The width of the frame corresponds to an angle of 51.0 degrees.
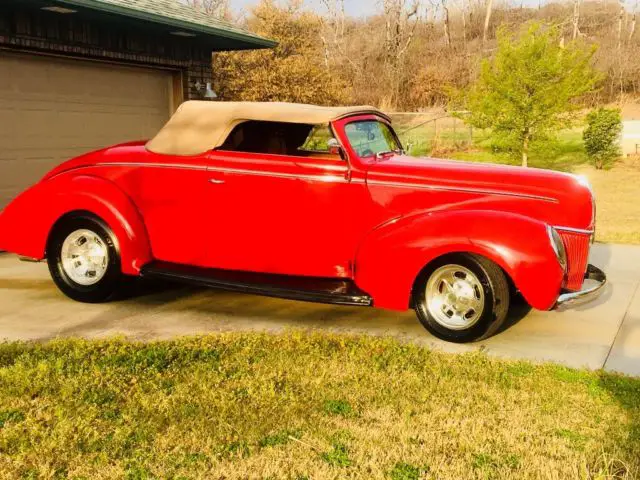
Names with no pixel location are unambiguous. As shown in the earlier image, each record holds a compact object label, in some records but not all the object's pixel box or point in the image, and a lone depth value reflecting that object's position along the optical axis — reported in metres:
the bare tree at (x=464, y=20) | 68.34
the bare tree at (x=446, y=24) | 63.41
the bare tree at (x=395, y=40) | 47.62
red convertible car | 5.08
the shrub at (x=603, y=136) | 25.73
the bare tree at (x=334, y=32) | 61.34
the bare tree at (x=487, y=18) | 68.90
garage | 9.28
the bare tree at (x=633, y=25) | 62.92
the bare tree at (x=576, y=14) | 57.53
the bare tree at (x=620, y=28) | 58.47
